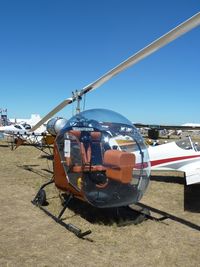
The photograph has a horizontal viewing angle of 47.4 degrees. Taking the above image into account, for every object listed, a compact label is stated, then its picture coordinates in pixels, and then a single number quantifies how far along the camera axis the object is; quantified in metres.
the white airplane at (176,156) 7.03
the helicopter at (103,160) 4.13
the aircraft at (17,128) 17.95
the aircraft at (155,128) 32.39
